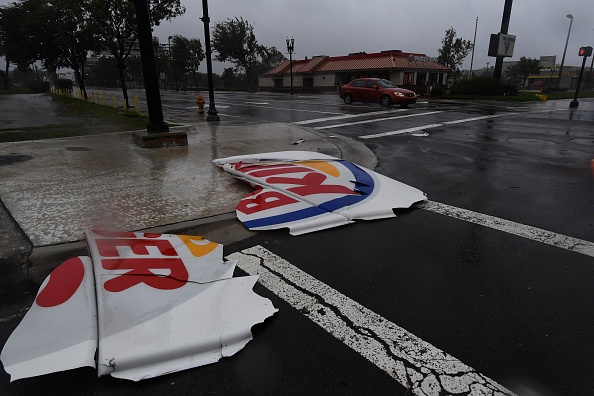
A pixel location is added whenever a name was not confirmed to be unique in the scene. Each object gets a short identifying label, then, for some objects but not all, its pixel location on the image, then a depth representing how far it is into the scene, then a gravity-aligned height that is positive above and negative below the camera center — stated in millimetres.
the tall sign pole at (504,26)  27427 +4214
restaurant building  41500 +1554
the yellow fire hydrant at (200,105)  17580 -998
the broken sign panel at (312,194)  4633 -1492
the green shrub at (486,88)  29547 -281
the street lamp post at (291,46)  44000 +4218
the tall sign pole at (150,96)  8750 -320
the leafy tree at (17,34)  39375 +5060
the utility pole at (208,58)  14391 +984
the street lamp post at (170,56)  64500 +4490
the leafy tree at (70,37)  22922 +3014
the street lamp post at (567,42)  41650 +4889
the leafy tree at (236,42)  60688 +6401
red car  21594 -531
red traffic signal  19703 +1698
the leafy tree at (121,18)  19844 +3350
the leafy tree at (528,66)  59250 +2785
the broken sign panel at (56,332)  2227 -1575
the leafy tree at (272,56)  66075 +4997
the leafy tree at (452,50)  44500 +3886
